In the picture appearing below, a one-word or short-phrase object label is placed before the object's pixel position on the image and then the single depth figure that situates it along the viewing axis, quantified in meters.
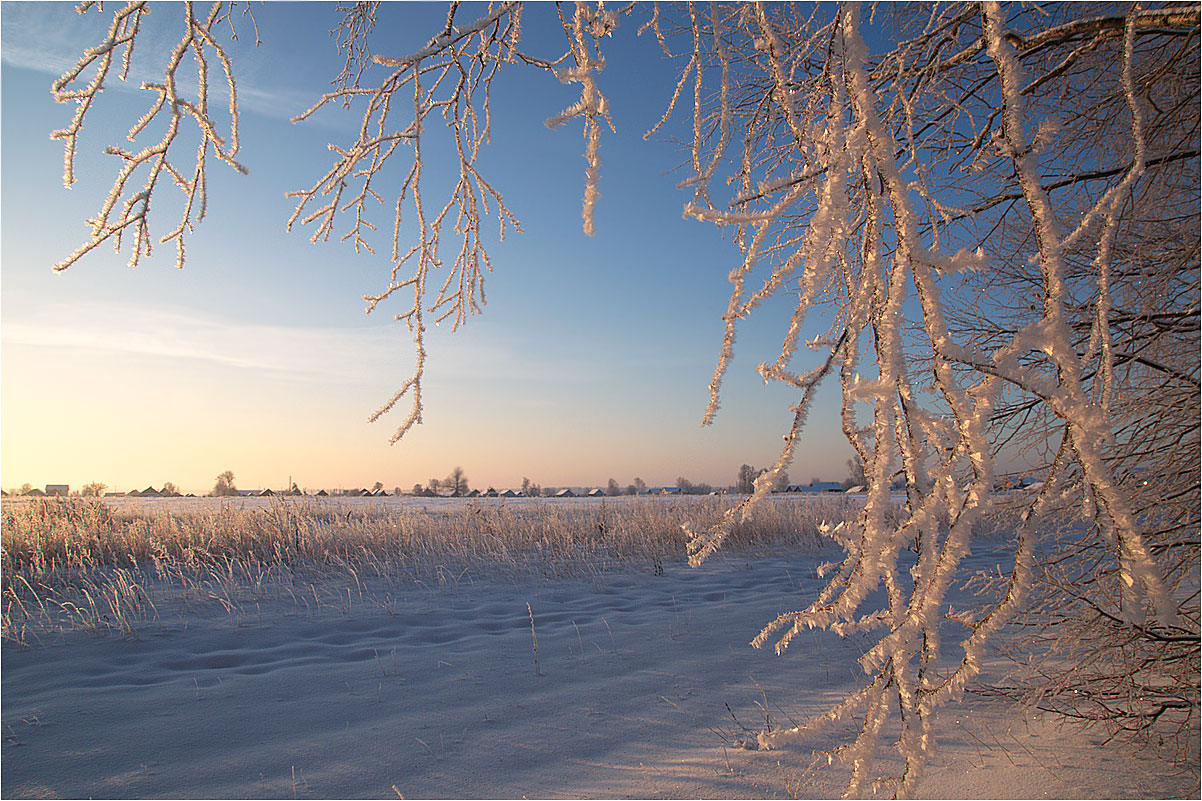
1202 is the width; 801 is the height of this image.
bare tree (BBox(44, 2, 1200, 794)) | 0.76
